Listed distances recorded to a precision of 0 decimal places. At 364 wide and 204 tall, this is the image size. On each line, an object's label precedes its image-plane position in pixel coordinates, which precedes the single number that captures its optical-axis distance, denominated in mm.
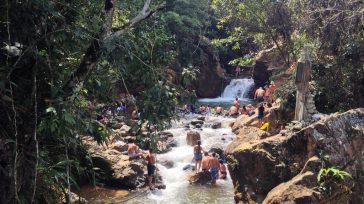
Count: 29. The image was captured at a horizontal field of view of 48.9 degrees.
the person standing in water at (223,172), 13383
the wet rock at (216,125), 20141
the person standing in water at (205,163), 12966
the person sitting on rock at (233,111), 22719
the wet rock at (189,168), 14388
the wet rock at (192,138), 17245
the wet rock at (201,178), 12938
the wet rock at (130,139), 16750
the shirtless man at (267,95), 19359
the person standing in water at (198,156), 14034
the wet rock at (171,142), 17019
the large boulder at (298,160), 8242
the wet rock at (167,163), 14548
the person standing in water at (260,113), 15633
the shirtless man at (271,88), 18502
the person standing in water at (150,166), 12339
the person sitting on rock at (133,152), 14009
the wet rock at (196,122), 20828
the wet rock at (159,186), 12227
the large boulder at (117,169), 12367
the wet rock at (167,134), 18047
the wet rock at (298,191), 7867
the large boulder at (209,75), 31844
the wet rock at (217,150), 15687
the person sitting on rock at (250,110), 19128
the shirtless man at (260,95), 19531
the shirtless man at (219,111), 23750
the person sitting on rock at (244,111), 21000
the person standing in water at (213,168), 12828
